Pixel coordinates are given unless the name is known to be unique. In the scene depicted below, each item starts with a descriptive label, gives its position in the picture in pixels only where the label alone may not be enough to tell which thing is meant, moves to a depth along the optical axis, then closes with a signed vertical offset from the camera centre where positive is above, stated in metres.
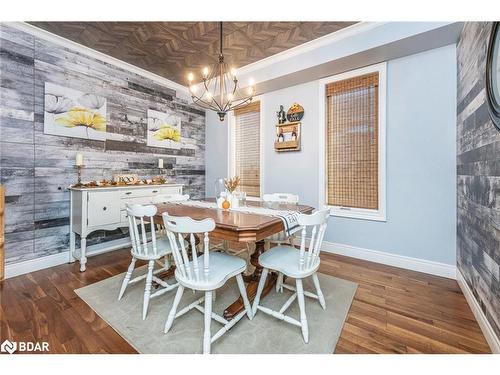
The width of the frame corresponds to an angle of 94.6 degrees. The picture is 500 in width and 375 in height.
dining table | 1.55 -0.26
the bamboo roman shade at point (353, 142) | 2.98 +0.64
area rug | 1.50 -1.01
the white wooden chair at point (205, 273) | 1.43 -0.58
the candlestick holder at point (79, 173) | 2.95 +0.17
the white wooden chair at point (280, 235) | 2.22 -0.50
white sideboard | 2.67 -0.29
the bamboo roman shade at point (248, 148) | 4.08 +0.73
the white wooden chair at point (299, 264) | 1.59 -0.57
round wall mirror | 1.44 +0.75
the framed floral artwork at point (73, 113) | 2.72 +0.92
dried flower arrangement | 2.28 +0.04
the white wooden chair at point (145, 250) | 1.84 -0.55
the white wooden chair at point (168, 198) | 2.73 -0.14
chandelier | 3.69 +1.79
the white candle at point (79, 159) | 2.82 +0.33
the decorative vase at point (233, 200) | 2.30 -0.13
